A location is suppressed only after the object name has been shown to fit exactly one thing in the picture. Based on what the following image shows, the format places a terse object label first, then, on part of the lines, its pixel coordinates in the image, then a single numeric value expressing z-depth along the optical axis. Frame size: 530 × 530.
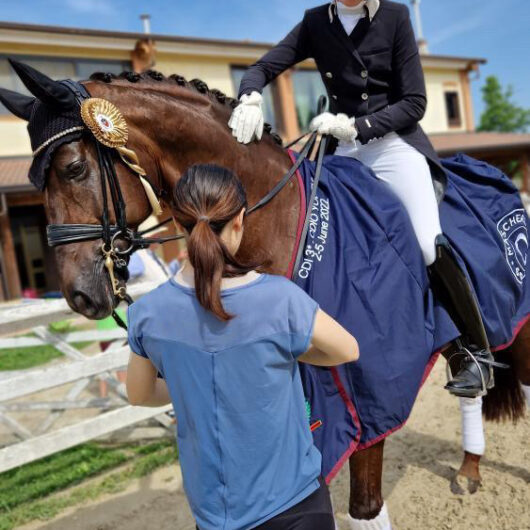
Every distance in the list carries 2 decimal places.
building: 12.34
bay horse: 1.87
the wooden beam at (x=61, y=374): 3.39
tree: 45.75
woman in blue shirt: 1.35
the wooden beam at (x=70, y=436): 3.40
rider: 2.28
